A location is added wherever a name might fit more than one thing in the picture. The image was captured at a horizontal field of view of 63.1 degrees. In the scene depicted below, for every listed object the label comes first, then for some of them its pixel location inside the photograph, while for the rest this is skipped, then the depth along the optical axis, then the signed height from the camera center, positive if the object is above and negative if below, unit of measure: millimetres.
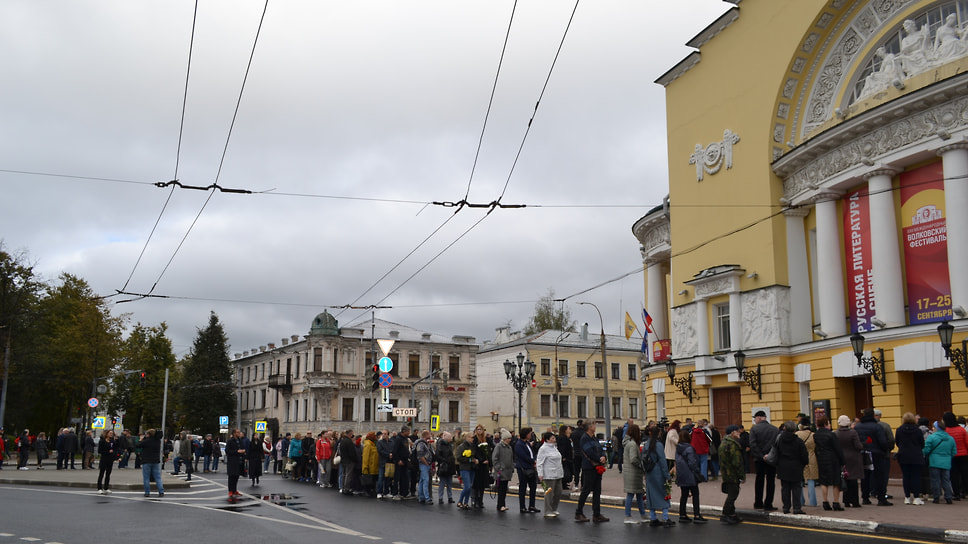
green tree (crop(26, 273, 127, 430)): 48750 +3214
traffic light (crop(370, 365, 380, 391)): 26625 +873
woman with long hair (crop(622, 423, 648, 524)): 13219 -1129
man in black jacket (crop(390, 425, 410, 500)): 18844 -1275
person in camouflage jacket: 12953 -1091
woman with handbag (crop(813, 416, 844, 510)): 13391 -905
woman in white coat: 14305 -1233
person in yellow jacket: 19734 -1420
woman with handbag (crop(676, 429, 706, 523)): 13195 -1172
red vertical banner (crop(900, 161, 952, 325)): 21156 +4379
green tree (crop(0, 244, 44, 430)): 44312 +5014
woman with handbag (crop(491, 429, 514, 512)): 15734 -1208
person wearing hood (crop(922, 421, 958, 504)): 14477 -908
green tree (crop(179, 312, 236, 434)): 77362 +2106
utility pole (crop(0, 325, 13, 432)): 41750 +1718
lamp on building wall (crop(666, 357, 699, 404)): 28406 +784
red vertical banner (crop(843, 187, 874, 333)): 23188 +4305
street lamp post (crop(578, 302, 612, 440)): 33525 -749
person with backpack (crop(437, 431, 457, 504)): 17609 -1279
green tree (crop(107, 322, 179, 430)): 68750 +1782
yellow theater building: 21016 +5998
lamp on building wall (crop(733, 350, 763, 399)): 25594 +989
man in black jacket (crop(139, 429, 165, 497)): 17812 -1192
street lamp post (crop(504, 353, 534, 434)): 33781 +1332
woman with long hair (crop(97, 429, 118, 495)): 18953 -1419
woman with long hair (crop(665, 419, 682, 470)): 13938 -630
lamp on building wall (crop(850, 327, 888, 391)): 20781 +1167
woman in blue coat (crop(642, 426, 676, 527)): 12977 -1221
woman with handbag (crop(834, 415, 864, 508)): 14008 -948
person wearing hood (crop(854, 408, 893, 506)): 14938 -822
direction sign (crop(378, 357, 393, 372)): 26484 +1323
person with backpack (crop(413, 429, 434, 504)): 18203 -1392
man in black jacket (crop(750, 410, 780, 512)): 13789 -814
